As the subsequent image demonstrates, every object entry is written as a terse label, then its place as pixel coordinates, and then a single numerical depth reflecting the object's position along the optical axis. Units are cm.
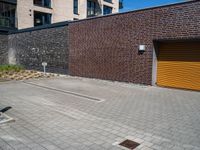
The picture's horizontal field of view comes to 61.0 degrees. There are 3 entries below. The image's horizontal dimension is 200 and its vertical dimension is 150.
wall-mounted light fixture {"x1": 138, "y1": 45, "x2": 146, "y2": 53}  910
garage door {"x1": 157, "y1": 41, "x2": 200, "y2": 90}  817
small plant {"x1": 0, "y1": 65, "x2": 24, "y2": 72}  1426
